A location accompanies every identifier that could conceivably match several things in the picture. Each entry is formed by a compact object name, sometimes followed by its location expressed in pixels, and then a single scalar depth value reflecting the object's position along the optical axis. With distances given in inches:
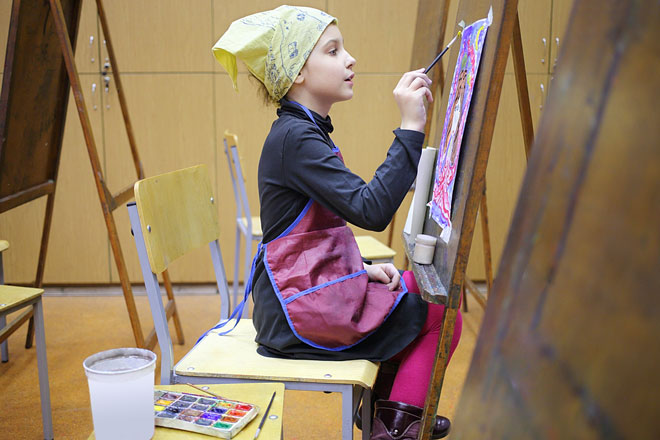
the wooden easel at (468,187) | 35.4
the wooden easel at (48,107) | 71.3
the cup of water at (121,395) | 31.1
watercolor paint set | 34.5
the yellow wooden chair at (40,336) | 67.8
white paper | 53.7
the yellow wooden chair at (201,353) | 43.8
